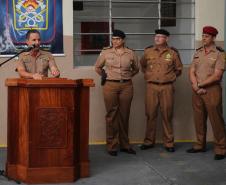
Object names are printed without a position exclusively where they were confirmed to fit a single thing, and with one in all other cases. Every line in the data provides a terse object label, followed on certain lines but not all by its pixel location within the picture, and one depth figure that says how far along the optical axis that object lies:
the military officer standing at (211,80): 7.77
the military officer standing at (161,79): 8.23
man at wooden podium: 6.74
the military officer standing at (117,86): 8.02
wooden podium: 6.24
